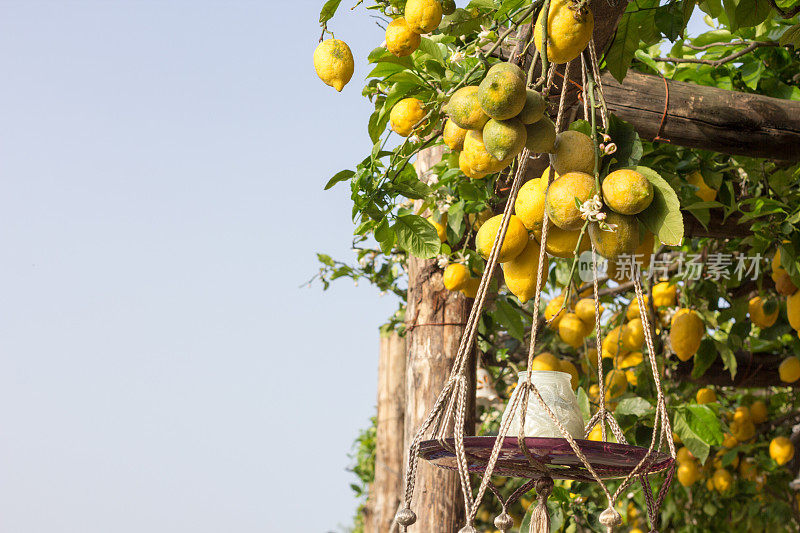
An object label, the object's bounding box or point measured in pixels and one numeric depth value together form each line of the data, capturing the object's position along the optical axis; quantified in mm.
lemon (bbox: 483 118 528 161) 2674
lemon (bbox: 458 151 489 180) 2804
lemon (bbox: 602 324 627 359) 4965
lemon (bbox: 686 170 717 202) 4156
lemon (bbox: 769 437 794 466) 6379
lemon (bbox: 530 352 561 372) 3622
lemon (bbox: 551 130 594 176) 2744
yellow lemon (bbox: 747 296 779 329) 4965
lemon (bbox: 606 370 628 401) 4522
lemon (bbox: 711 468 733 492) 6898
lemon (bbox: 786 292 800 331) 4187
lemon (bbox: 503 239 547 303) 2884
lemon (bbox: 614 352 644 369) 5063
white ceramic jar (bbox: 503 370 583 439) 2859
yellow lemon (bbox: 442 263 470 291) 3615
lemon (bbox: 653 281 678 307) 5400
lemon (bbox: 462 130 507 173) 2752
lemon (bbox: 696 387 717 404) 5298
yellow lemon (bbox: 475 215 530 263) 2843
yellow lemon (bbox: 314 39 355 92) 3021
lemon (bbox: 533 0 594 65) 2747
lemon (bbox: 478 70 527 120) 2638
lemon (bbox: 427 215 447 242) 3868
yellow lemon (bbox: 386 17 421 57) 3007
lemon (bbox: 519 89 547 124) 2689
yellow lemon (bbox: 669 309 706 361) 4588
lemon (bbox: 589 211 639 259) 2712
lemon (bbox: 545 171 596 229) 2689
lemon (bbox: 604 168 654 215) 2685
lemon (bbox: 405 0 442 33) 2933
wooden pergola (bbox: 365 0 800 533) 3455
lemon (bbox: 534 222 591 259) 2812
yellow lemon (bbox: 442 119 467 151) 2932
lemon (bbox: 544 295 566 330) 4225
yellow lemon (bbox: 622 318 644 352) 4823
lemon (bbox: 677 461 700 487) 5879
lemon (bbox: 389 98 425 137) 3173
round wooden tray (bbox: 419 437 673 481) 2652
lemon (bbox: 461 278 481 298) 3651
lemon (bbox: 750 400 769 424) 6743
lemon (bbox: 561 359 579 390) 3915
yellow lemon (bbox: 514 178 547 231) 2809
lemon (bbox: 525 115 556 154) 2717
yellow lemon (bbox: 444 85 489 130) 2724
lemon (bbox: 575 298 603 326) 4305
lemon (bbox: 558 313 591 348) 4214
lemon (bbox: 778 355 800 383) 5409
